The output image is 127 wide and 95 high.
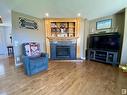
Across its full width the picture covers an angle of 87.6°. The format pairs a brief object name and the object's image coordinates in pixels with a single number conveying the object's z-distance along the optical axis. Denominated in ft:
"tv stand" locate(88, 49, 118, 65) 8.93
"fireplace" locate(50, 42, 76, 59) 11.38
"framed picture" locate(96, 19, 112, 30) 10.20
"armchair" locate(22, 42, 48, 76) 6.79
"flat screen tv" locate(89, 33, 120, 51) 8.81
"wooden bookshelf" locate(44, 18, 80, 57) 11.22
